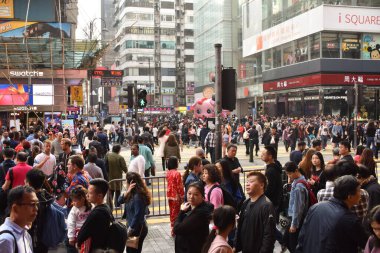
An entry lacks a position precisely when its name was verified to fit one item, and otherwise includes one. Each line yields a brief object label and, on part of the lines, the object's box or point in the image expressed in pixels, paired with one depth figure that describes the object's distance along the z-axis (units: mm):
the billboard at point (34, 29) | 36031
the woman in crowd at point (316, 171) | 6977
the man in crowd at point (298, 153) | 9852
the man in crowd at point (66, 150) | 9492
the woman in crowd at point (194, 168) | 7123
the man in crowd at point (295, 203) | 5965
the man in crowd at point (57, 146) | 12775
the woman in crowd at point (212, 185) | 5574
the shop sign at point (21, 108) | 25172
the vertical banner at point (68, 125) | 21316
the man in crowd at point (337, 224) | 4012
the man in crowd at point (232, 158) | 7938
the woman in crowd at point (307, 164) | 7730
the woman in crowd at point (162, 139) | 15491
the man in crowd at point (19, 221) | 3445
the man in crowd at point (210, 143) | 16758
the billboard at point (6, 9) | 37344
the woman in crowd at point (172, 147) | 13250
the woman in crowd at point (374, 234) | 3468
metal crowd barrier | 9834
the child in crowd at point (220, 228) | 3703
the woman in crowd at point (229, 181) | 6801
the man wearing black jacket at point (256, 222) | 4387
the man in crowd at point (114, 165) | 10188
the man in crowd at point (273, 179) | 6824
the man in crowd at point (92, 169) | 8414
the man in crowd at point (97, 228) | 4504
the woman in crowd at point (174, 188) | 7434
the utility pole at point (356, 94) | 17234
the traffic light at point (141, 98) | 14454
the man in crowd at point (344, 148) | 8602
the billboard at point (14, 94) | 25016
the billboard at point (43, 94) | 24000
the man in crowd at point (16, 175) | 7395
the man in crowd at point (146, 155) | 11922
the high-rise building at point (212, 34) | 64875
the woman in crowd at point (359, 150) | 8977
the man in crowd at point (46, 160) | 9570
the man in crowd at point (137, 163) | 9562
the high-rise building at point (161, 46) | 94812
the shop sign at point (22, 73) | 25680
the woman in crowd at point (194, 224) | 4797
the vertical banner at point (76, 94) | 29578
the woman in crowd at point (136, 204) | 5613
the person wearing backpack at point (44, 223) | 5402
